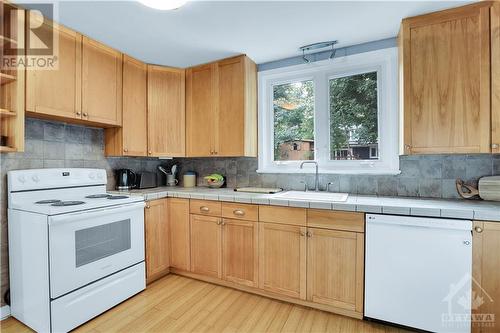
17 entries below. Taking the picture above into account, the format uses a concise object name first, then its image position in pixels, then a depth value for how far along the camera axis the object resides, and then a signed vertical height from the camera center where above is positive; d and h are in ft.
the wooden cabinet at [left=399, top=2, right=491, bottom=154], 5.42 +1.94
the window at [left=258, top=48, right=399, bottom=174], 7.29 +1.66
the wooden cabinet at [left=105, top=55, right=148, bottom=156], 8.00 +1.61
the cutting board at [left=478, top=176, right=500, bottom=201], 5.85 -0.55
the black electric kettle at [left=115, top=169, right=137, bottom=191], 8.60 -0.45
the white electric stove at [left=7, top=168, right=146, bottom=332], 5.30 -1.98
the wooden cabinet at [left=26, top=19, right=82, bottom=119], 5.83 +2.11
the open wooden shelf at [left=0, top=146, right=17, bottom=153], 5.31 +0.39
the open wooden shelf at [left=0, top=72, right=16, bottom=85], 5.26 +1.95
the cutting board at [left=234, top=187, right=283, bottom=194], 8.05 -0.80
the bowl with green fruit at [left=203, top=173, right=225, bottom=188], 9.23 -0.53
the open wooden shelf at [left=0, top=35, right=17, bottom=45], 5.21 +2.74
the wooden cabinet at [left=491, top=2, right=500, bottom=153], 5.27 +1.85
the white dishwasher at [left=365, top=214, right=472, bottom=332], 4.93 -2.26
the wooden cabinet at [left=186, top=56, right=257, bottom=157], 8.29 +2.04
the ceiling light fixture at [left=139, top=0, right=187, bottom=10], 5.19 +3.49
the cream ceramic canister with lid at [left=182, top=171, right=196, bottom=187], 9.91 -0.52
